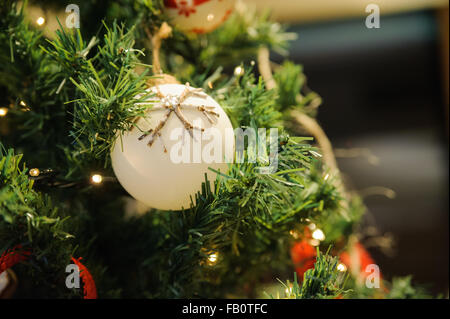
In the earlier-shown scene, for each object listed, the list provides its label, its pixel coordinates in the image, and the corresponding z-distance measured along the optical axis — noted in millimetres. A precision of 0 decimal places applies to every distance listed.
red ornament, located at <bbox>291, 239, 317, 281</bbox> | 524
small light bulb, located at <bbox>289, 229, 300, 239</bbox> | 441
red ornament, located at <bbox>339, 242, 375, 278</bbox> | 620
